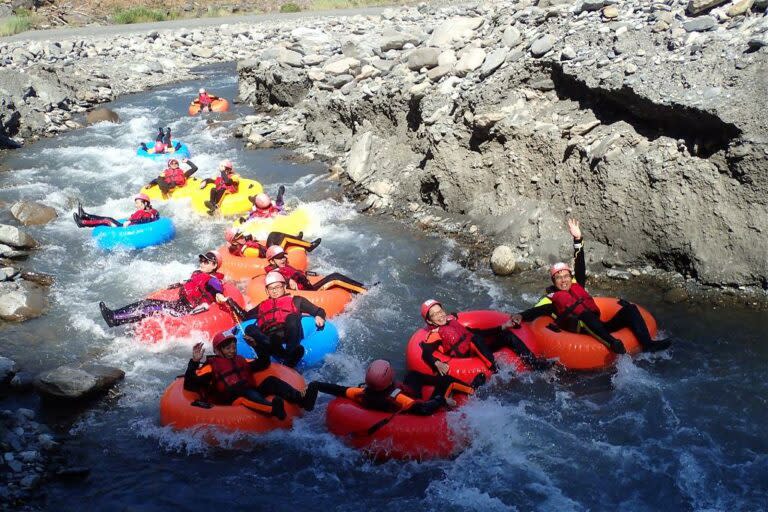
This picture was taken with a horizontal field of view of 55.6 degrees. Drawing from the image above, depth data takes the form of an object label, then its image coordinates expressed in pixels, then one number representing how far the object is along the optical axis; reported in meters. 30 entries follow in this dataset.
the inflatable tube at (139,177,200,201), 15.27
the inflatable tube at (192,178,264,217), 14.61
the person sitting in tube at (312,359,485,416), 7.41
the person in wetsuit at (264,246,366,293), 10.52
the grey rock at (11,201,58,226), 14.61
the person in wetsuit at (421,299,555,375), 8.46
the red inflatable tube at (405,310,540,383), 8.31
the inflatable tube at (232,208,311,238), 12.84
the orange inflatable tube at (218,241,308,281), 11.61
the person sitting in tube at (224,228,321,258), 11.86
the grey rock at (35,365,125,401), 8.54
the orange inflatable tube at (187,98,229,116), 22.63
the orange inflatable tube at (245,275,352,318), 10.18
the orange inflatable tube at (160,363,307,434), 7.64
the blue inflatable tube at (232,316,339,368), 9.15
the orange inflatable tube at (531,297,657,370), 8.50
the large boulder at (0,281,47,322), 10.72
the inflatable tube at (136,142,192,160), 18.44
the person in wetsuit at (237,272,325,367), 8.97
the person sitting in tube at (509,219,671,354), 8.60
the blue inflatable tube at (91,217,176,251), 12.98
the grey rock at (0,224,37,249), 13.12
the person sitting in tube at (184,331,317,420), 7.86
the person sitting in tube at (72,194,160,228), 13.34
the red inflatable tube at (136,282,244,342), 9.77
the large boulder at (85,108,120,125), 22.58
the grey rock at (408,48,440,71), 15.38
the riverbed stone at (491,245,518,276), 10.97
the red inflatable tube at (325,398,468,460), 7.22
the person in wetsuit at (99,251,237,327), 9.91
